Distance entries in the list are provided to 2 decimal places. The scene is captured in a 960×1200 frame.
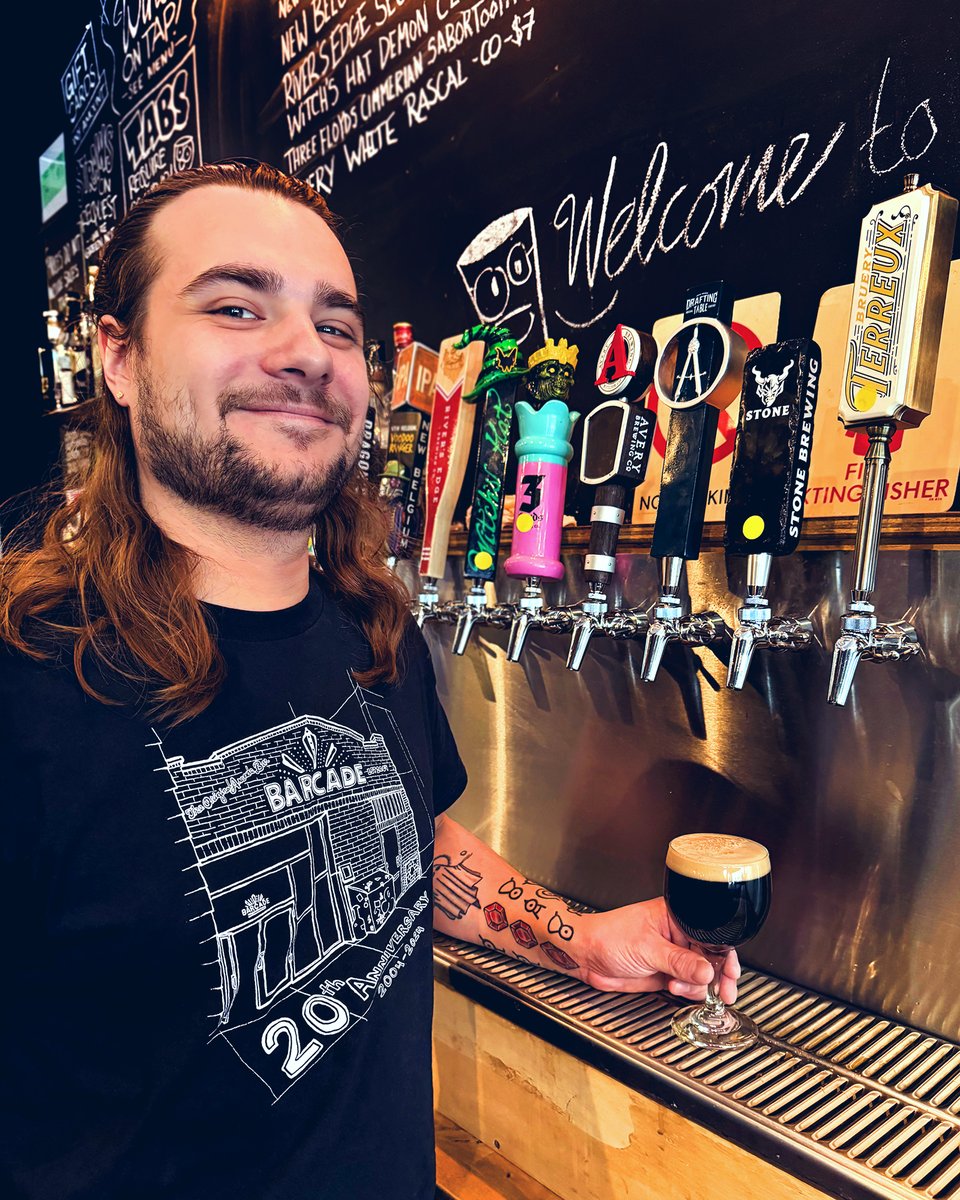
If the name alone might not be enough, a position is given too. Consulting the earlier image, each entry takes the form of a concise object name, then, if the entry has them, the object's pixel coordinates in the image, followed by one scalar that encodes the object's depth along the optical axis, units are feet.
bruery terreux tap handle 3.24
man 2.82
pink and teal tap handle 4.65
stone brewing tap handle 3.59
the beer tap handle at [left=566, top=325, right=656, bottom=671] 4.24
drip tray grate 2.90
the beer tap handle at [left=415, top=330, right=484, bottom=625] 5.34
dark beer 3.30
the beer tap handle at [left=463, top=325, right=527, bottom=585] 4.99
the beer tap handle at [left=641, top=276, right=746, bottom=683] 3.84
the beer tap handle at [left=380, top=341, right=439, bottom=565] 5.70
